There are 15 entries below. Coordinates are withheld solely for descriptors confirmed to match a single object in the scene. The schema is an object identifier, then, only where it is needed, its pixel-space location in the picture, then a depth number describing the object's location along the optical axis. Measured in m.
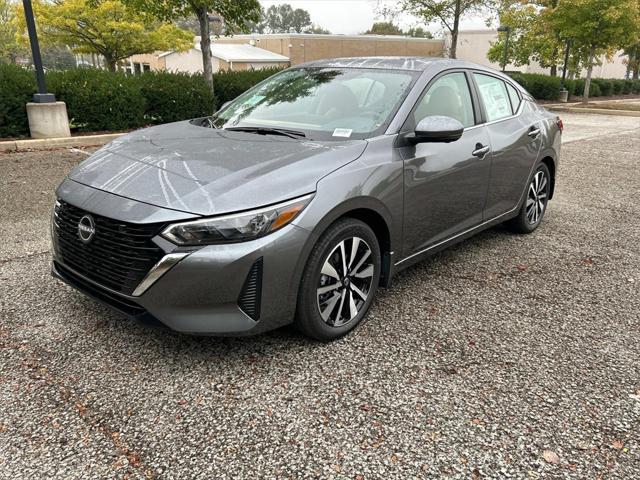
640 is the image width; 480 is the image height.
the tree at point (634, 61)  45.87
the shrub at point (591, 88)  28.72
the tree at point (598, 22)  21.81
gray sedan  2.61
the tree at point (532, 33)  27.50
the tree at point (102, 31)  26.17
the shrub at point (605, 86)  31.42
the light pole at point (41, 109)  9.55
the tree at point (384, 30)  80.06
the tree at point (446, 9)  23.22
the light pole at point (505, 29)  29.91
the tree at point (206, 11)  12.17
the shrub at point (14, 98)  9.53
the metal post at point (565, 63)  25.24
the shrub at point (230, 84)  13.78
